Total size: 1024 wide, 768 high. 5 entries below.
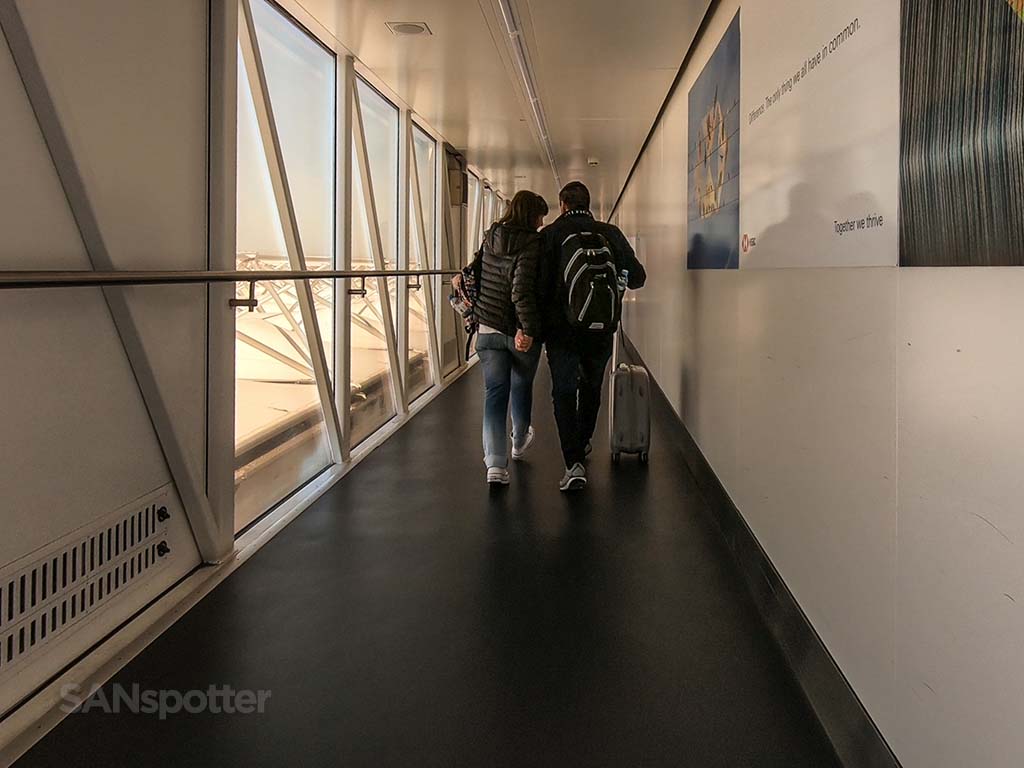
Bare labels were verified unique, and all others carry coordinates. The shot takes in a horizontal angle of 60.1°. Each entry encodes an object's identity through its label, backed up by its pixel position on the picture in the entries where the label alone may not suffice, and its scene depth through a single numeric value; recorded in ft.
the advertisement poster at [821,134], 6.25
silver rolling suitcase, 17.51
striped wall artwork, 4.28
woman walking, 14.90
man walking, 14.98
